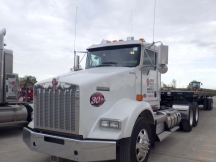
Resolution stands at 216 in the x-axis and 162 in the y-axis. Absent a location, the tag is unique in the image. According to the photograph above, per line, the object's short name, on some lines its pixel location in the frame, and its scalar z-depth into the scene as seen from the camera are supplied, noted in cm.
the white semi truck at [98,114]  302
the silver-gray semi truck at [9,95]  583
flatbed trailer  709
